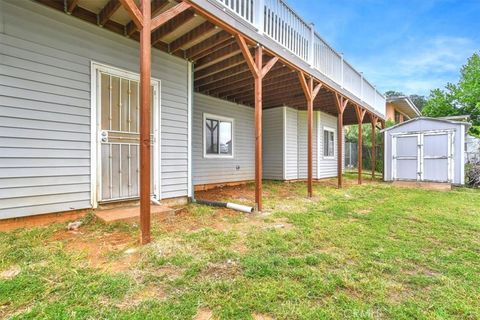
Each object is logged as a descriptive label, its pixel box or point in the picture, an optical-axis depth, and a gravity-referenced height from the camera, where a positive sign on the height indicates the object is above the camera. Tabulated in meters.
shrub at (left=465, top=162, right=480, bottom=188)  8.63 -0.66
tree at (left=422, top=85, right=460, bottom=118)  17.91 +3.98
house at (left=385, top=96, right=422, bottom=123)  15.96 +3.66
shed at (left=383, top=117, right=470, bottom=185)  8.29 +0.26
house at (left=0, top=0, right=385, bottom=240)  2.97 +1.18
